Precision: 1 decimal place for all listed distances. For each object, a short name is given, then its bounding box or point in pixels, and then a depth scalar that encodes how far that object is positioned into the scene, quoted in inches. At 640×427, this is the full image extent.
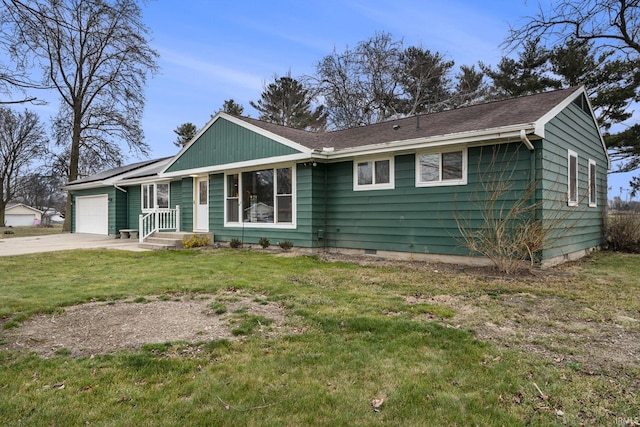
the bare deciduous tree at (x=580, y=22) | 401.1
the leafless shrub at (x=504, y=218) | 276.1
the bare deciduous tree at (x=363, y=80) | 967.6
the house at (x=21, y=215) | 2132.3
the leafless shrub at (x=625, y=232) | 444.1
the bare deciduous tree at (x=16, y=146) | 1316.4
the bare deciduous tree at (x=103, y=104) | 855.1
